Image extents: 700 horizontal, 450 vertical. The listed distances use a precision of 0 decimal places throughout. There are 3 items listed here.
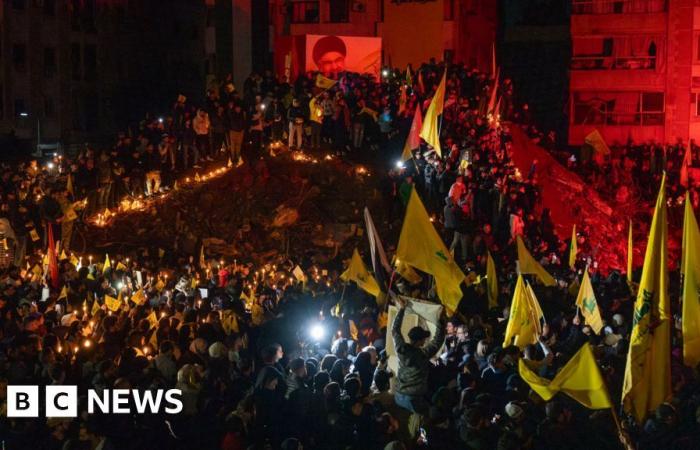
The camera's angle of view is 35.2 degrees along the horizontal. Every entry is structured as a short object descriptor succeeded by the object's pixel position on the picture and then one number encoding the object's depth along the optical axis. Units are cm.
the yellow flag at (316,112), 2706
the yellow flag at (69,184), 2483
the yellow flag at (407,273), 1677
